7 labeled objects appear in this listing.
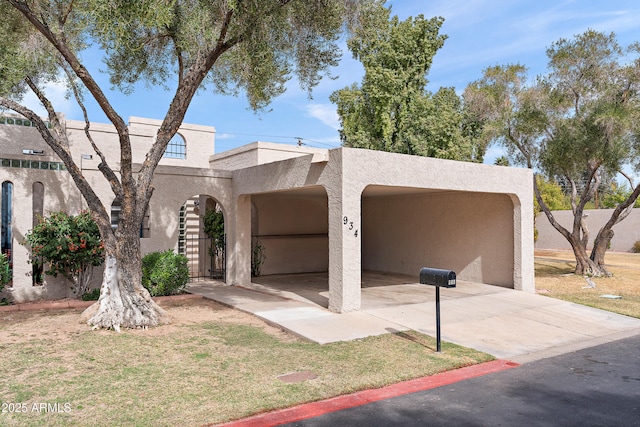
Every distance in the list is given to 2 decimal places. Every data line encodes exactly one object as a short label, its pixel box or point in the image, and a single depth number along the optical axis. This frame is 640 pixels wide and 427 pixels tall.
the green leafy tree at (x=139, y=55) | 8.47
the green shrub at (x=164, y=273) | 11.32
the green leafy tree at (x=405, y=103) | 27.25
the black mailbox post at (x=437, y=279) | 6.77
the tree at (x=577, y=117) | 16.09
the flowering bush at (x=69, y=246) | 10.53
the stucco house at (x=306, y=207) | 9.98
